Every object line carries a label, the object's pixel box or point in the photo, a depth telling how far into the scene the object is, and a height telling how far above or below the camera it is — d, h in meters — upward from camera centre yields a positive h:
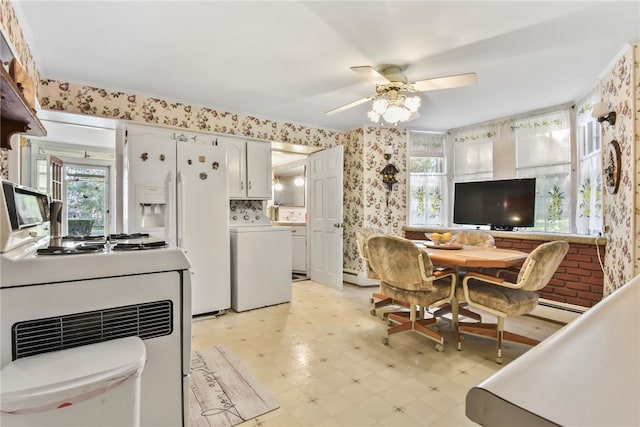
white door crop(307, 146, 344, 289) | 4.42 -0.04
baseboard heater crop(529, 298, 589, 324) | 3.19 -1.02
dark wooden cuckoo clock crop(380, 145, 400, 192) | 4.69 +0.60
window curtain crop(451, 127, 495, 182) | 4.45 +0.88
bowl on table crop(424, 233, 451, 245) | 3.16 -0.25
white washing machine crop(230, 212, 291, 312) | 3.53 -0.62
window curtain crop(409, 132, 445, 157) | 4.95 +1.09
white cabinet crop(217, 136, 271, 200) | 3.93 +0.60
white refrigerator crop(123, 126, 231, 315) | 3.06 +0.13
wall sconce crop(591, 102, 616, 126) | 2.66 +0.86
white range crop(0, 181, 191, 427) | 1.00 -0.31
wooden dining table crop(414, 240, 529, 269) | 2.32 -0.34
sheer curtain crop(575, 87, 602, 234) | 3.20 +0.47
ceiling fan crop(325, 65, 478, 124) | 2.42 +1.03
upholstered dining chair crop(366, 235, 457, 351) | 2.43 -0.51
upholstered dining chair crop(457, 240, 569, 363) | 2.27 -0.62
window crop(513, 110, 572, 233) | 3.75 +0.61
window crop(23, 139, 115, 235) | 4.95 +0.56
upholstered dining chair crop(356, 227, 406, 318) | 3.25 -0.61
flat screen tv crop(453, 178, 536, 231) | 3.87 +0.14
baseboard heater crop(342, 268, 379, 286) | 4.64 -0.97
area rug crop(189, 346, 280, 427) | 1.74 -1.12
